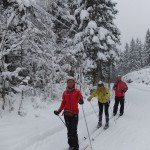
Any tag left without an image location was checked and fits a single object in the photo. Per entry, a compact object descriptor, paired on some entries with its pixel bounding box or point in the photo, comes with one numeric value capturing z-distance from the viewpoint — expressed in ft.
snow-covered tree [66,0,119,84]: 40.87
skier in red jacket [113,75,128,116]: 26.57
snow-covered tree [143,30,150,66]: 135.29
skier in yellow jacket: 21.15
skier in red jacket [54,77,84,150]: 14.69
